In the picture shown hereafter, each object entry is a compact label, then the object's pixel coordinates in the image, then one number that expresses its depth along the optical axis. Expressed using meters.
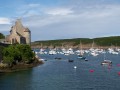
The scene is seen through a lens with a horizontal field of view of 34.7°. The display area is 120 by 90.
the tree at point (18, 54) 48.22
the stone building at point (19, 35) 66.64
